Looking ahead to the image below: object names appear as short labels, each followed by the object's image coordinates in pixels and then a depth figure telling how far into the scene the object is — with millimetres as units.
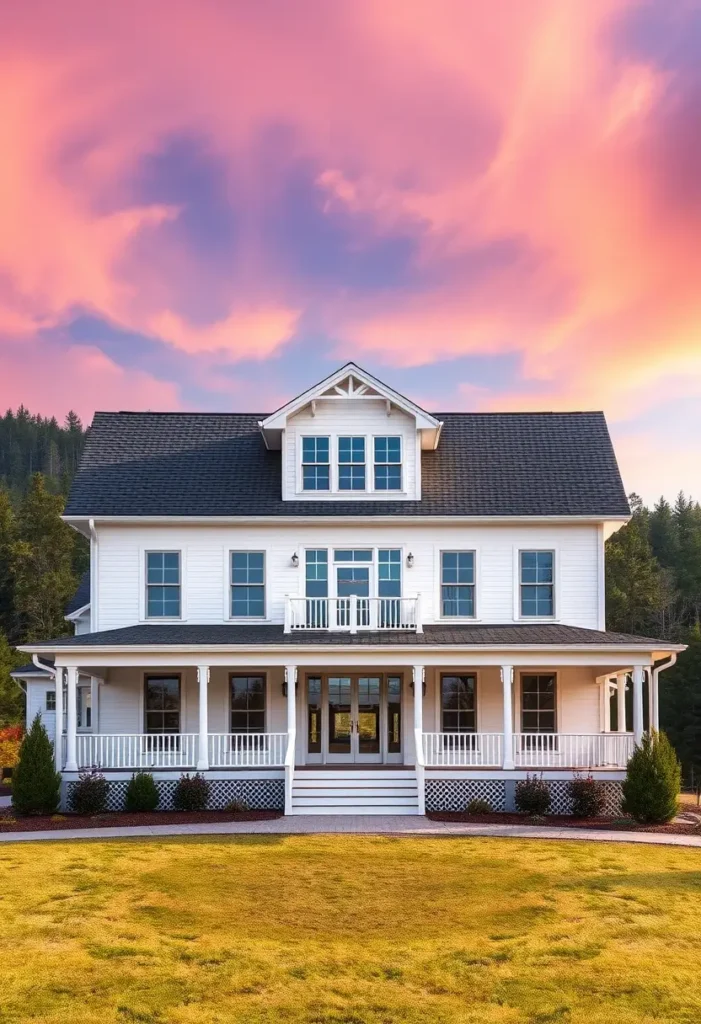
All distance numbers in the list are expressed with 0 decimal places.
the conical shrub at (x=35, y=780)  20359
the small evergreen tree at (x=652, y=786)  19609
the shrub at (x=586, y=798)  20422
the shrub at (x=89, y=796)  20547
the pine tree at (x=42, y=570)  59906
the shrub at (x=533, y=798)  20500
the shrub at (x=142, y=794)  20484
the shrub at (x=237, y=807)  20656
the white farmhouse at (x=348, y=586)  22922
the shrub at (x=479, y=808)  20594
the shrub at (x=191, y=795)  20703
